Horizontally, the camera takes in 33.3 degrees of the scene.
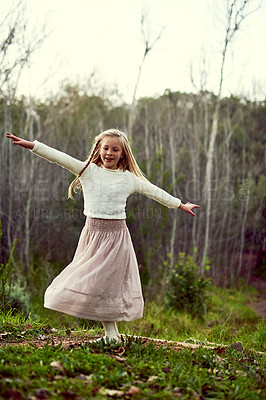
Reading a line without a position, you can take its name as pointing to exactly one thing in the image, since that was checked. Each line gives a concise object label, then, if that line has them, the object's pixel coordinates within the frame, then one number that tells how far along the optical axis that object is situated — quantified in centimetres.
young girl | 321
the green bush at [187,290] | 774
